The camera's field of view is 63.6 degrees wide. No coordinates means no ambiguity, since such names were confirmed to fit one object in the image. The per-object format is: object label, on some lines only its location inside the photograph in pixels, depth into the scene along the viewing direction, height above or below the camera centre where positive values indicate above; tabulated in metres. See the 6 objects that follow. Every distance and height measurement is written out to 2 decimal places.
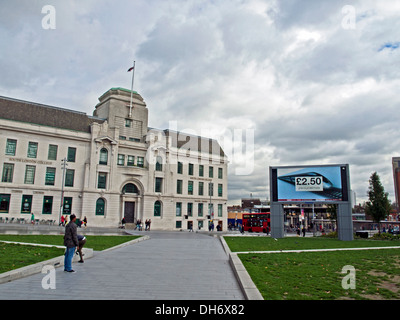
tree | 37.97 +2.17
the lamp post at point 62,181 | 40.14 +4.05
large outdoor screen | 33.34 +3.64
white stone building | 41.69 +6.78
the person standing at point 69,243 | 10.95 -1.00
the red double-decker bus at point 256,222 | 56.47 -0.85
